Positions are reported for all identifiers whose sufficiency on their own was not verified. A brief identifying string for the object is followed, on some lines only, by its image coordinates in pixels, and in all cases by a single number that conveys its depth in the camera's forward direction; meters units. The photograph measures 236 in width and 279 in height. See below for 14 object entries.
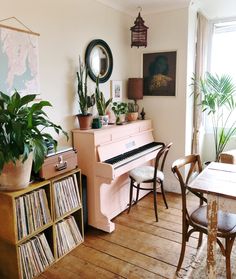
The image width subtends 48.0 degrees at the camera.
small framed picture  3.40
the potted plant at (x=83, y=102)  2.75
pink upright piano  2.63
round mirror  2.95
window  3.94
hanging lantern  3.31
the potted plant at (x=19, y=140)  1.73
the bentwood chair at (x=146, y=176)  2.89
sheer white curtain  3.66
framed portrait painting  3.49
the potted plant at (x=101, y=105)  2.98
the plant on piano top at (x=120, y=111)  3.20
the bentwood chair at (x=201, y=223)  1.80
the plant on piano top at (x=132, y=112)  3.46
